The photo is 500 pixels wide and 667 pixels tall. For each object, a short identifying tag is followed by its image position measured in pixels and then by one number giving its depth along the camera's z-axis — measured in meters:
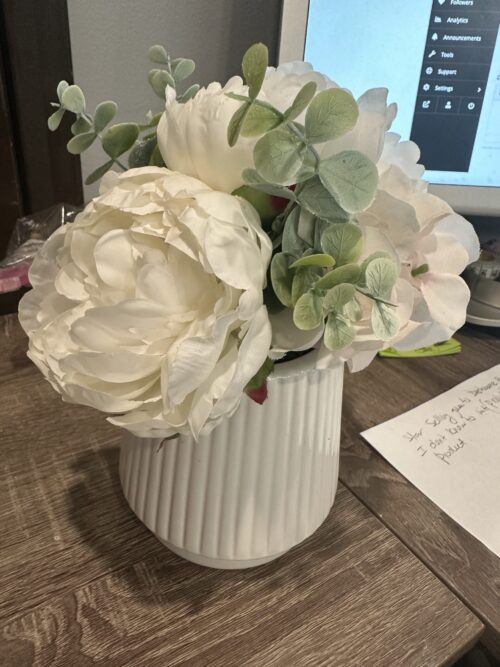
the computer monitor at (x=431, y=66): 0.65
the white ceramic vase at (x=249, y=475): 0.36
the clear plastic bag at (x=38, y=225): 0.77
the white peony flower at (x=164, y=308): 0.25
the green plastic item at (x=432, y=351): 0.72
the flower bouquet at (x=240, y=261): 0.25
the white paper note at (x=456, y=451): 0.50
